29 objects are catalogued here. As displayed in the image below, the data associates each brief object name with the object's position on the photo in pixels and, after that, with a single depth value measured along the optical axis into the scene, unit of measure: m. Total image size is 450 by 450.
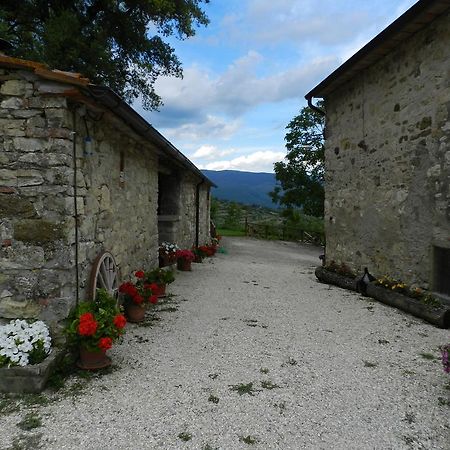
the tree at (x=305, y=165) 20.23
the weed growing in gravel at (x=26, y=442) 2.46
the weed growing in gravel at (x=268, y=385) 3.36
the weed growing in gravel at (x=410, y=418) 2.84
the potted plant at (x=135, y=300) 5.08
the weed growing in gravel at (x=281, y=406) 2.99
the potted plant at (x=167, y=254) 8.91
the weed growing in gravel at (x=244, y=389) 3.25
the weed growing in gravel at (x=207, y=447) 2.50
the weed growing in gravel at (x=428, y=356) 4.07
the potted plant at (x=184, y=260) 9.35
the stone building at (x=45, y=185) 3.54
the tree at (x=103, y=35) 9.37
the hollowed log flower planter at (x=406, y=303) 5.19
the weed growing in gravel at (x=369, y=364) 3.86
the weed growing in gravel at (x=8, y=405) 2.87
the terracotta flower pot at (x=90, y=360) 3.53
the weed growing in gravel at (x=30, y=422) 2.68
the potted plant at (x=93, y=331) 3.42
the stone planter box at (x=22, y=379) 3.12
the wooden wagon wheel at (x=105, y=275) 4.18
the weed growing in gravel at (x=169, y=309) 5.86
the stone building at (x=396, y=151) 5.66
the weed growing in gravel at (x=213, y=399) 3.09
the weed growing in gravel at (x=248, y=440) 2.57
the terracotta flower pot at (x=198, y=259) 11.50
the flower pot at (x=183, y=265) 9.70
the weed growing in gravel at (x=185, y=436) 2.58
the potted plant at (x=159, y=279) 6.54
